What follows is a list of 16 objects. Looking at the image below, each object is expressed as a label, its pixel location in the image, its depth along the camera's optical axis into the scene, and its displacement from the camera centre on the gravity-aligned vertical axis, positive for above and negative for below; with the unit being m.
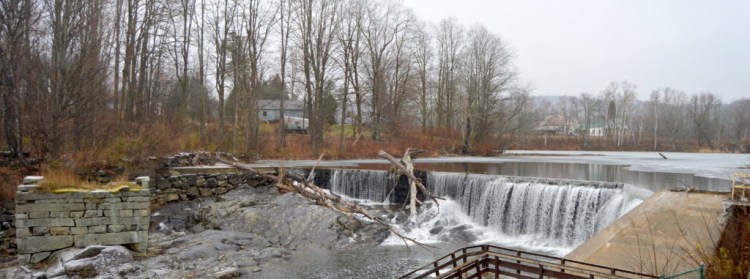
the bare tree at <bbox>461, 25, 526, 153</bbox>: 32.69 +3.90
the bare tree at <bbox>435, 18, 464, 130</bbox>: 37.66 +5.09
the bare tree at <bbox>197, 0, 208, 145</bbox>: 23.14 +4.09
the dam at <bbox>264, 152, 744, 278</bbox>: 8.01 -1.71
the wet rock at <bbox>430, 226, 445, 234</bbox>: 13.17 -2.54
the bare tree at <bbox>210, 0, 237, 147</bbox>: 24.41 +4.83
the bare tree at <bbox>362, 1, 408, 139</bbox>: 31.38 +4.96
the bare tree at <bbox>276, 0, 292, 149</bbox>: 26.64 +5.18
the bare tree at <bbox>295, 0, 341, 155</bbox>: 27.12 +5.05
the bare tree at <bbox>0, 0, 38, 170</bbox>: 12.80 +1.70
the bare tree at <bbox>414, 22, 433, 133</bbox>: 36.59 +5.97
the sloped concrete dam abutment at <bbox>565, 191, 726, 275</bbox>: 7.04 -1.55
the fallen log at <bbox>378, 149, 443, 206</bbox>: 13.16 -0.95
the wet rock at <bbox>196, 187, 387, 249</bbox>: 11.93 -2.30
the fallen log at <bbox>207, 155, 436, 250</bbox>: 12.83 -1.72
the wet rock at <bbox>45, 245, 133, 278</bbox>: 8.36 -2.35
